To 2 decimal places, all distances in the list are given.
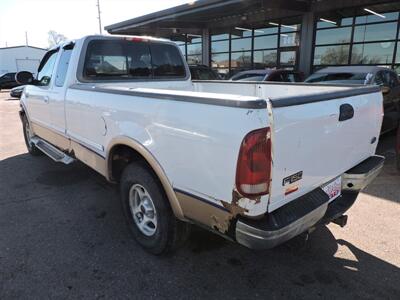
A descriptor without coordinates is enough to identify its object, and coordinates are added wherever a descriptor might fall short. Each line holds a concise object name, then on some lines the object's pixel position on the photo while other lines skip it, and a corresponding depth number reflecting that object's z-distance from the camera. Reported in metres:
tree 83.34
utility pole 42.56
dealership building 12.84
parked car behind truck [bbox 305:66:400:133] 7.36
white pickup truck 2.05
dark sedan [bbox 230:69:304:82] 10.15
